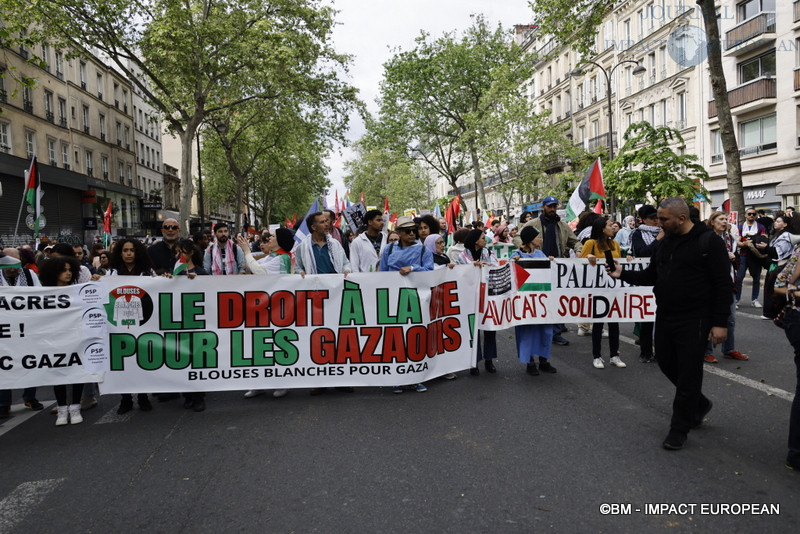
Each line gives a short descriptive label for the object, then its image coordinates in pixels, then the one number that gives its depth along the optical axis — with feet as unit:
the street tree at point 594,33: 48.19
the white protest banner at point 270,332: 19.36
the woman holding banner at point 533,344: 22.53
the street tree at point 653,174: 66.18
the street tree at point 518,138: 127.34
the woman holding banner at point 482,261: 22.98
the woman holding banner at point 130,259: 20.35
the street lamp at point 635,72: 86.08
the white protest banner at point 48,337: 18.35
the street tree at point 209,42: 74.13
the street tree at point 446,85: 137.80
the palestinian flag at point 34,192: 39.73
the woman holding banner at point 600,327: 23.16
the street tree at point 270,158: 103.30
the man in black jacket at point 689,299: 14.20
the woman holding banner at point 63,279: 18.48
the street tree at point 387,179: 147.74
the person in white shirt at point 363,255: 22.71
